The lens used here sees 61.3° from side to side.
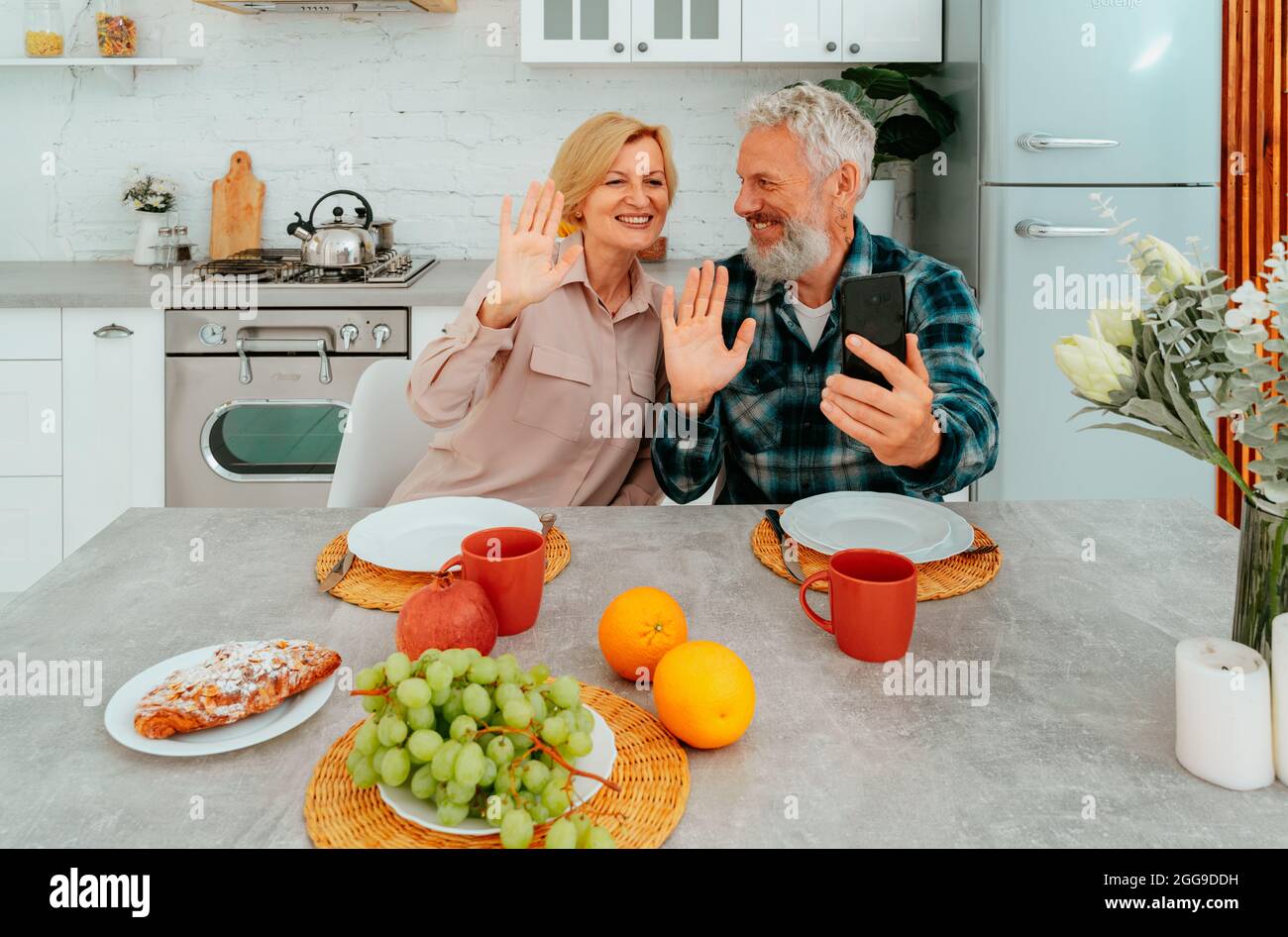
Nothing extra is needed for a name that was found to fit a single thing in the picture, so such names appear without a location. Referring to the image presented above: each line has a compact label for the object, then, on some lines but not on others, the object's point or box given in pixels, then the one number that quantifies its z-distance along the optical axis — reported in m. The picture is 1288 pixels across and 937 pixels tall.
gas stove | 2.92
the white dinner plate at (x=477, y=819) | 0.78
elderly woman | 1.87
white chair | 1.90
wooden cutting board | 3.45
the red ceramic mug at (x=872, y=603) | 1.04
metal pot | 3.34
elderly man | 1.81
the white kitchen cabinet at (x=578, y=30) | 3.13
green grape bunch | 0.75
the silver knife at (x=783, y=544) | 1.29
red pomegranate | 1.00
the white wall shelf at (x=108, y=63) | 3.24
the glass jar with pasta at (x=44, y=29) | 3.31
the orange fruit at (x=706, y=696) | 0.89
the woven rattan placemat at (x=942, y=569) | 1.25
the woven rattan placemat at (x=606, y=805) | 0.79
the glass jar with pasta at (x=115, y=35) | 3.32
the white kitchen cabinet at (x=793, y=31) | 3.12
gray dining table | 0.81
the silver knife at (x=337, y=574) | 1.26
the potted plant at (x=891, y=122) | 3.02
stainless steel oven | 2.88
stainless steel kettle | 3.04
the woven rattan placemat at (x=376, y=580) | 1.22
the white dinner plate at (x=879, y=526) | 1.35
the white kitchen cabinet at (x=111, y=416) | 2.88
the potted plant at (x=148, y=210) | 3.36
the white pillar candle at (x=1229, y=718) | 0.84
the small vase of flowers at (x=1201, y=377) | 0.83
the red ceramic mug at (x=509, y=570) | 1.10
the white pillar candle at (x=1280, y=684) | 0.84
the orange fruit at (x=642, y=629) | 1.01
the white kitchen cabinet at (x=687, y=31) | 3.12
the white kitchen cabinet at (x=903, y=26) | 3.13
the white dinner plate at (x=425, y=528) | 1.33
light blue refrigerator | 2.77
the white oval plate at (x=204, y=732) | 0.90
